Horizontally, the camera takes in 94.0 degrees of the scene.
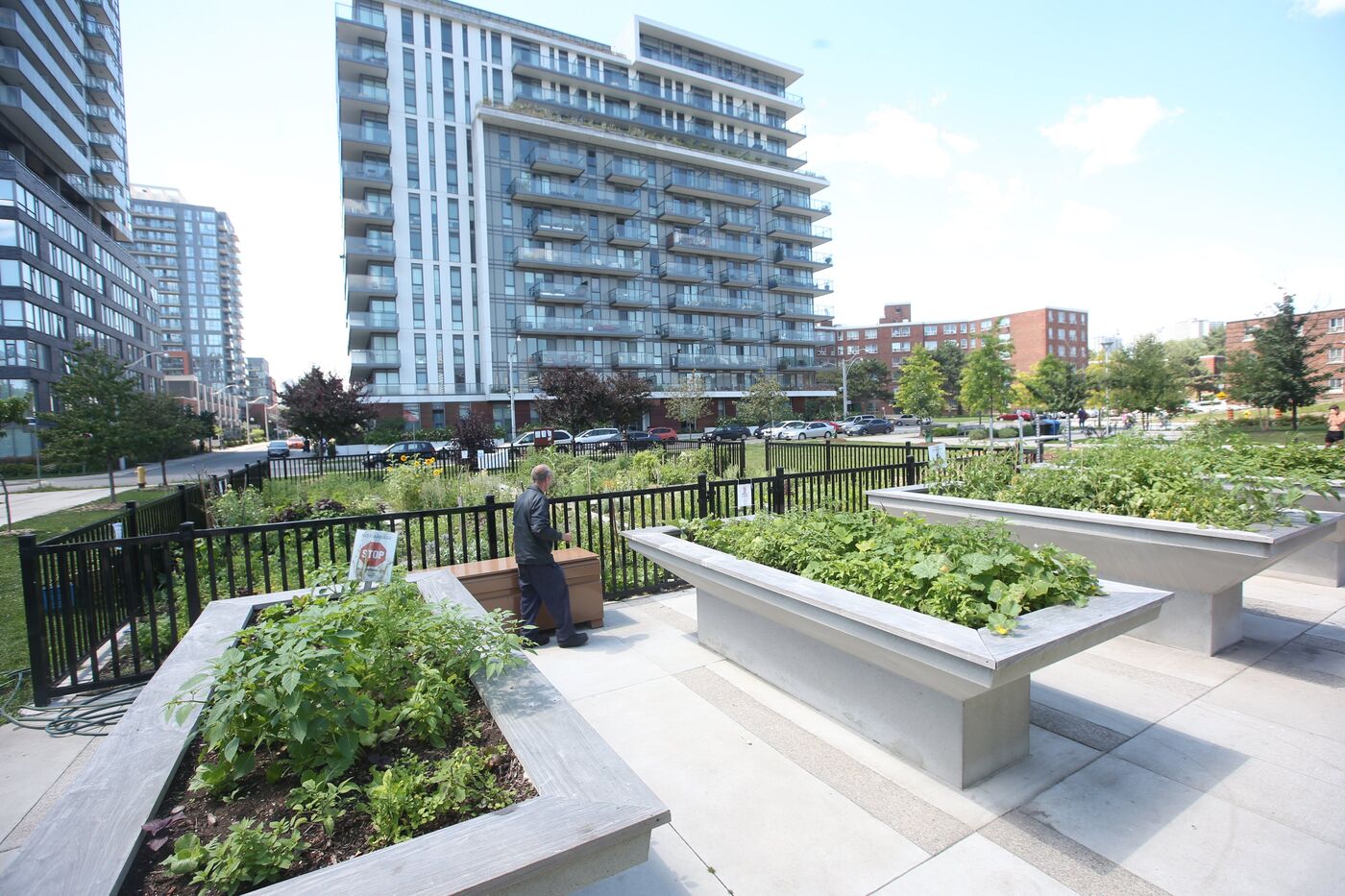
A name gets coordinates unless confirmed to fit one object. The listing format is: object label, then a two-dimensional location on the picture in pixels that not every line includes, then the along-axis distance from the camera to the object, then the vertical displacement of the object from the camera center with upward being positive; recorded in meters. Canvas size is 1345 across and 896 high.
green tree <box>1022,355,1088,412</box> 42.17 +1.69
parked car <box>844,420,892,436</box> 51.73 -1.17
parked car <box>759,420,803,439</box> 46.86 -1.01
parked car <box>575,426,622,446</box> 37.08 -0.89
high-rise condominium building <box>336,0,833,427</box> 47.25 +17.94
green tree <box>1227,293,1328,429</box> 26.95 +1.68
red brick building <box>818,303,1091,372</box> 100.56 +13.23
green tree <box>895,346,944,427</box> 47.44 +1.95
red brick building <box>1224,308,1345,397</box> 61.47 +7.20
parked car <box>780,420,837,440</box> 45.31 -1.16
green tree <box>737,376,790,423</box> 50.53 +1.21
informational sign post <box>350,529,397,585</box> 3.68 -0.77
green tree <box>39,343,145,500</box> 20.69 +0.45
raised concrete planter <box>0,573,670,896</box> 1.66 -1.19
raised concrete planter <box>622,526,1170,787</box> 2.95 -1.35
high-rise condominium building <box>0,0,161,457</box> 40.94 +19.07
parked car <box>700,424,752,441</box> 44.07 -1.08
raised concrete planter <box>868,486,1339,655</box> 4.47 -1.16
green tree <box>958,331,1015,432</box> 41.47 +2.42
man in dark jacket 5.38 -1.23
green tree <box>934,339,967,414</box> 92.88 +7.13
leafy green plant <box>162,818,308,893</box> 1.74 -1.23
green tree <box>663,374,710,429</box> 46.34 +1.33
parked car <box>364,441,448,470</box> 30.17 -1.30
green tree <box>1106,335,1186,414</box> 38.66 +1.84
